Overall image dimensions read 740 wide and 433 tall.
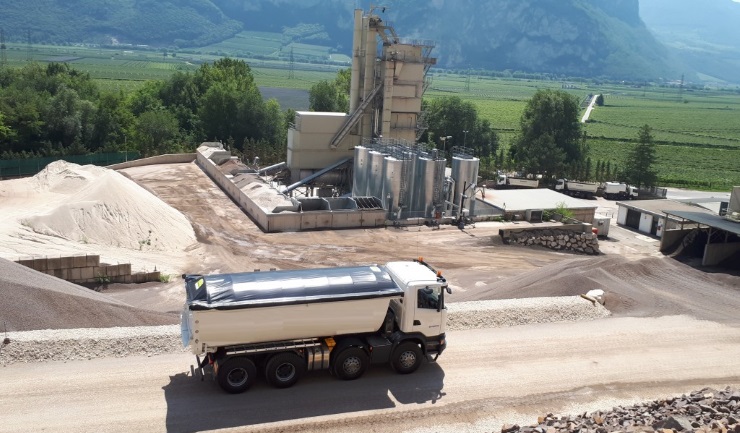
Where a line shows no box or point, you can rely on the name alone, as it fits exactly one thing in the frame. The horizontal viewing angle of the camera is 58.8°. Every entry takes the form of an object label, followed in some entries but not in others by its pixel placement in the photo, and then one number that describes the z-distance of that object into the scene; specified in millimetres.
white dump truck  14633
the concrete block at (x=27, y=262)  23809
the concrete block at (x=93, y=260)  25344
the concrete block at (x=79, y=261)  25125
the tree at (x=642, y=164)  57938
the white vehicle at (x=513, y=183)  57375
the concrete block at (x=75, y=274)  25156
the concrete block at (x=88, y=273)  25391
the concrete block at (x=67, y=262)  24894
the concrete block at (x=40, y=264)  24297
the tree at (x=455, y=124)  75812
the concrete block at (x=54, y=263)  24675
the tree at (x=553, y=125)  71625
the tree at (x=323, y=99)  76562
